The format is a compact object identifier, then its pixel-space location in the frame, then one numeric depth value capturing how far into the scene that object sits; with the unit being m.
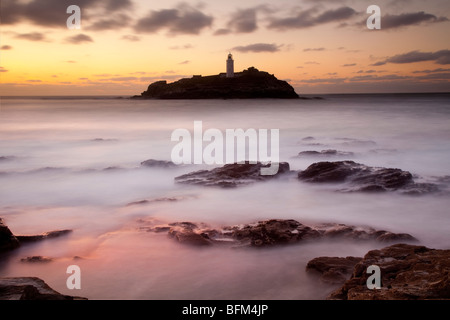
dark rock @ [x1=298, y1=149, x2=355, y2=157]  12.30
